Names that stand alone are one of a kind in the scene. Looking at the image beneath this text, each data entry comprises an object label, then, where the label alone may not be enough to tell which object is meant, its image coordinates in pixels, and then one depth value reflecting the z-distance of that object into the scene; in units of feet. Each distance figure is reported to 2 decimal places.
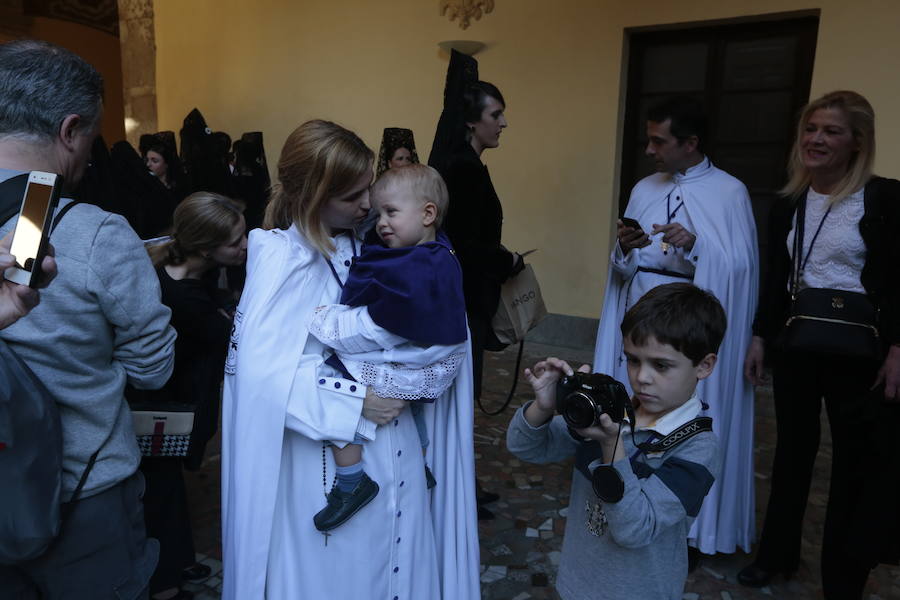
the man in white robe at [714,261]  8.76
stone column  27.84
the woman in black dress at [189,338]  7.77
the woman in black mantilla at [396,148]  14.67
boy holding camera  4.35
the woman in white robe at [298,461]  5.18
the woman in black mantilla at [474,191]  9.22
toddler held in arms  5.10
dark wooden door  15.78
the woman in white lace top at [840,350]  7.23
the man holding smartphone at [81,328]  4.20
